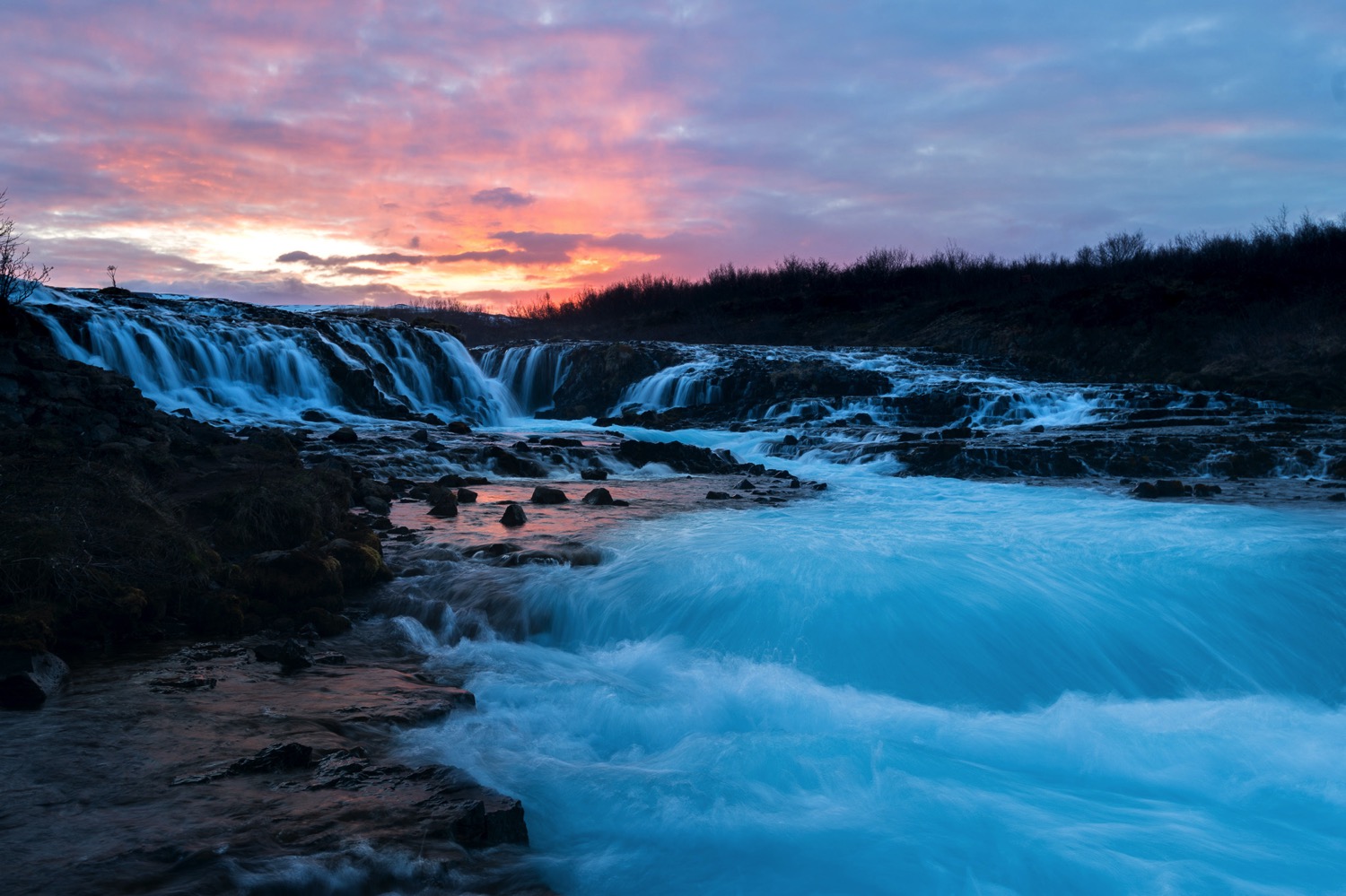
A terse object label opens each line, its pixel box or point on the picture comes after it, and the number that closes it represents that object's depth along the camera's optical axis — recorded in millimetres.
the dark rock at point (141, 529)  5758
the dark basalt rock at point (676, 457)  16906
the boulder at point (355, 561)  7660
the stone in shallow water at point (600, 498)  12078
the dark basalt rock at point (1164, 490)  12472
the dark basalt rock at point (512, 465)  15783
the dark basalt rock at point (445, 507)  11190
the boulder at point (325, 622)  6473
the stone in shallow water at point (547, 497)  12188
